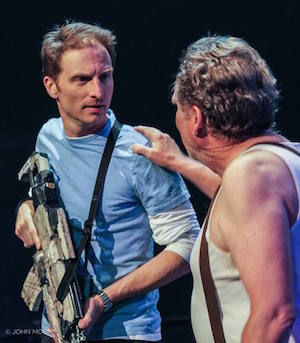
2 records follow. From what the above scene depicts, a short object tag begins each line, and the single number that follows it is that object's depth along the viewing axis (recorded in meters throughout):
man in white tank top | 5.12
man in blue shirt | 5.66
